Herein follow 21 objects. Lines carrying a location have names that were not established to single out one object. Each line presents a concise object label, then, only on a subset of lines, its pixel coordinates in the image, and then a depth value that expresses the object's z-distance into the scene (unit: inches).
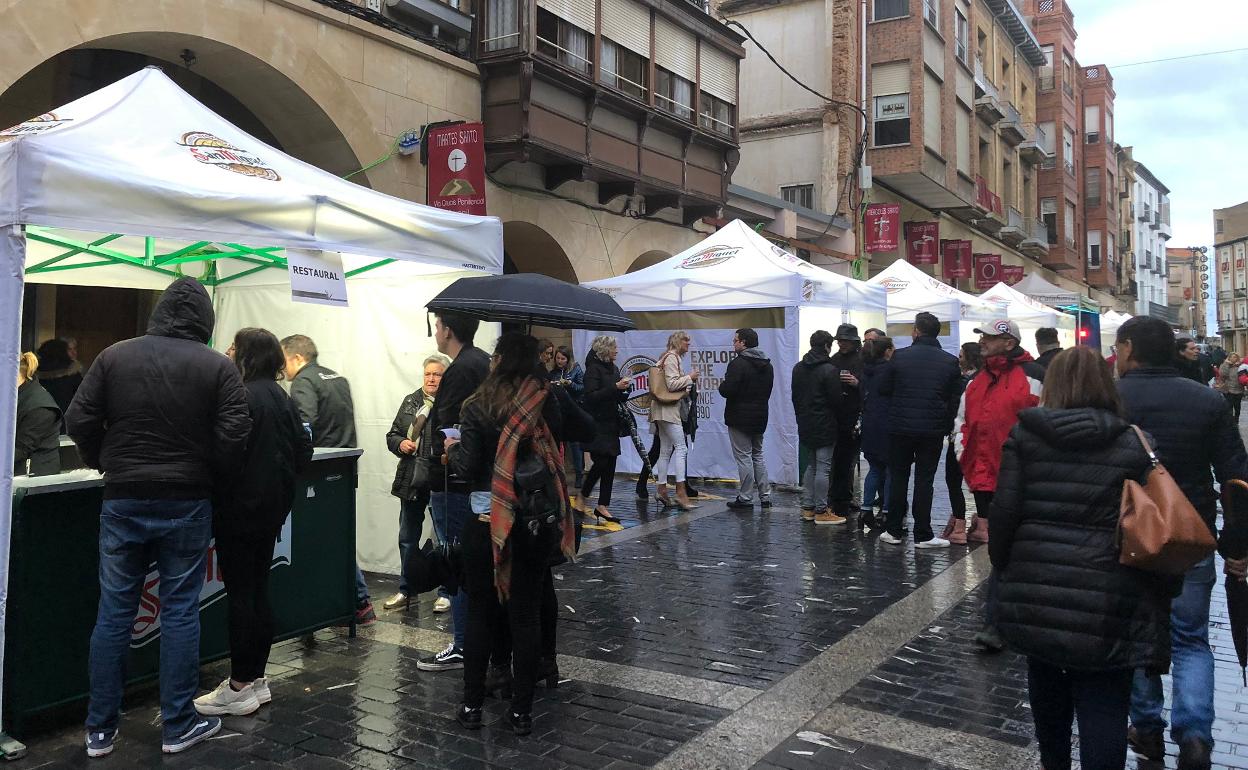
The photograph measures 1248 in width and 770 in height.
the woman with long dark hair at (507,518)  162.6
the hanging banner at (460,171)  445.7
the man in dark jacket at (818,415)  361.1
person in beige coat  404.5
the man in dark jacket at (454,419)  183.8
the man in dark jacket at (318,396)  245.9
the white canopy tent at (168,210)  159.2
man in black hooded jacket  152.1
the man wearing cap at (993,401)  243.0
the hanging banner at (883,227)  943.0
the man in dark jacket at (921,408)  306.3
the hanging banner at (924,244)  1067.3
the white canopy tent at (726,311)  450.0
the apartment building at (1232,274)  3612.2
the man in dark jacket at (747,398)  388.2
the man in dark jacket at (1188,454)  144.2
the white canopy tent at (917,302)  650.8
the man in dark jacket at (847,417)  366.0
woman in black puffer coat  116.0
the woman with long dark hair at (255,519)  168.9
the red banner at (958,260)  1178.6
